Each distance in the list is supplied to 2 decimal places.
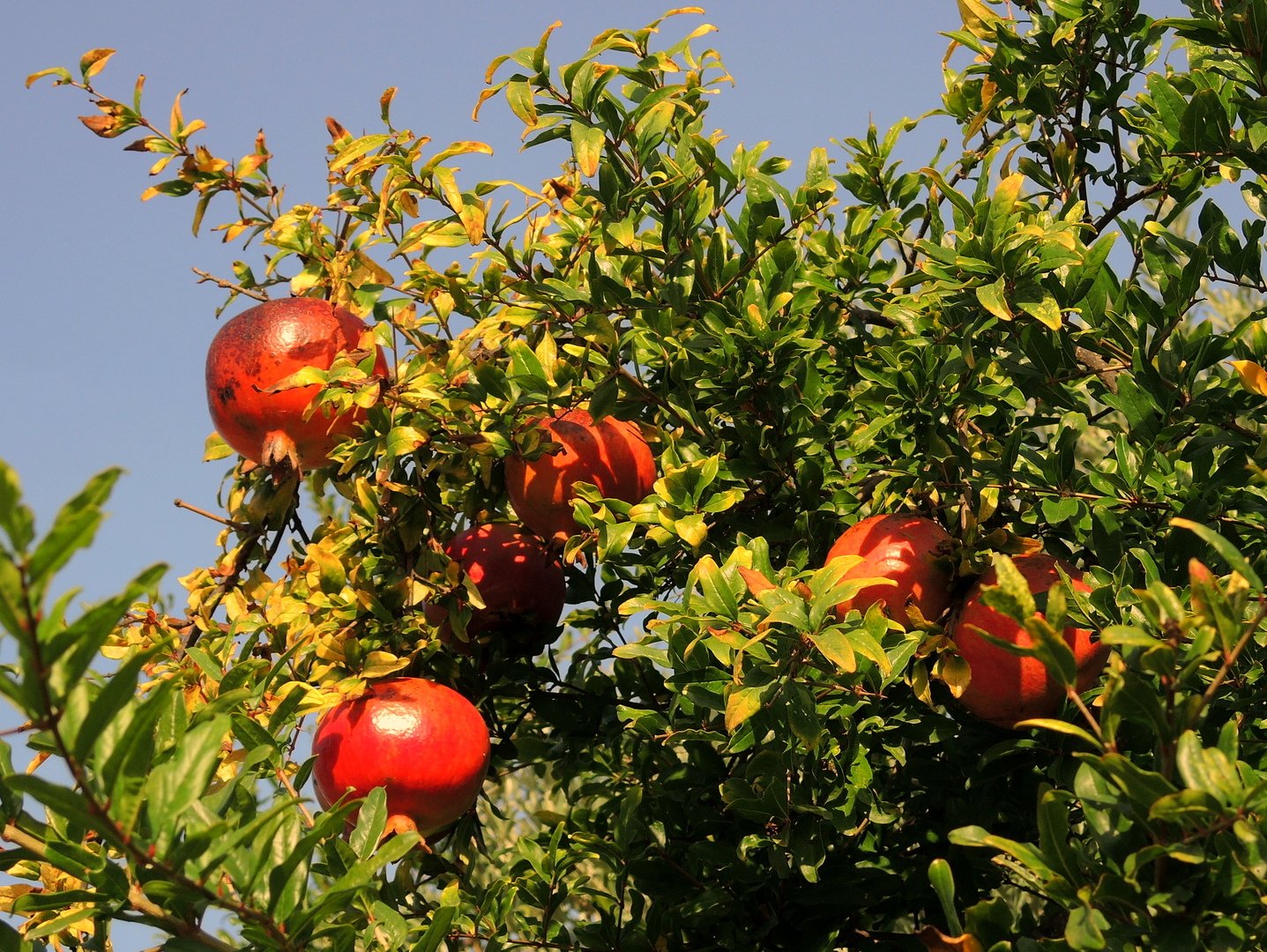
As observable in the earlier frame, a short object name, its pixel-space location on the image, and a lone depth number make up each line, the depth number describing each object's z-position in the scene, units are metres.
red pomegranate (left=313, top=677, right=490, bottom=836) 2.21
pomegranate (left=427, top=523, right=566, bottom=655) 2.35
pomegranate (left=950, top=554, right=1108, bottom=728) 2.16
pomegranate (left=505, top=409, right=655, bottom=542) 2.27
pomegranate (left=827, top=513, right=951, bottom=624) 2.17
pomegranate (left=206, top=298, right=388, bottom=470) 2.26
